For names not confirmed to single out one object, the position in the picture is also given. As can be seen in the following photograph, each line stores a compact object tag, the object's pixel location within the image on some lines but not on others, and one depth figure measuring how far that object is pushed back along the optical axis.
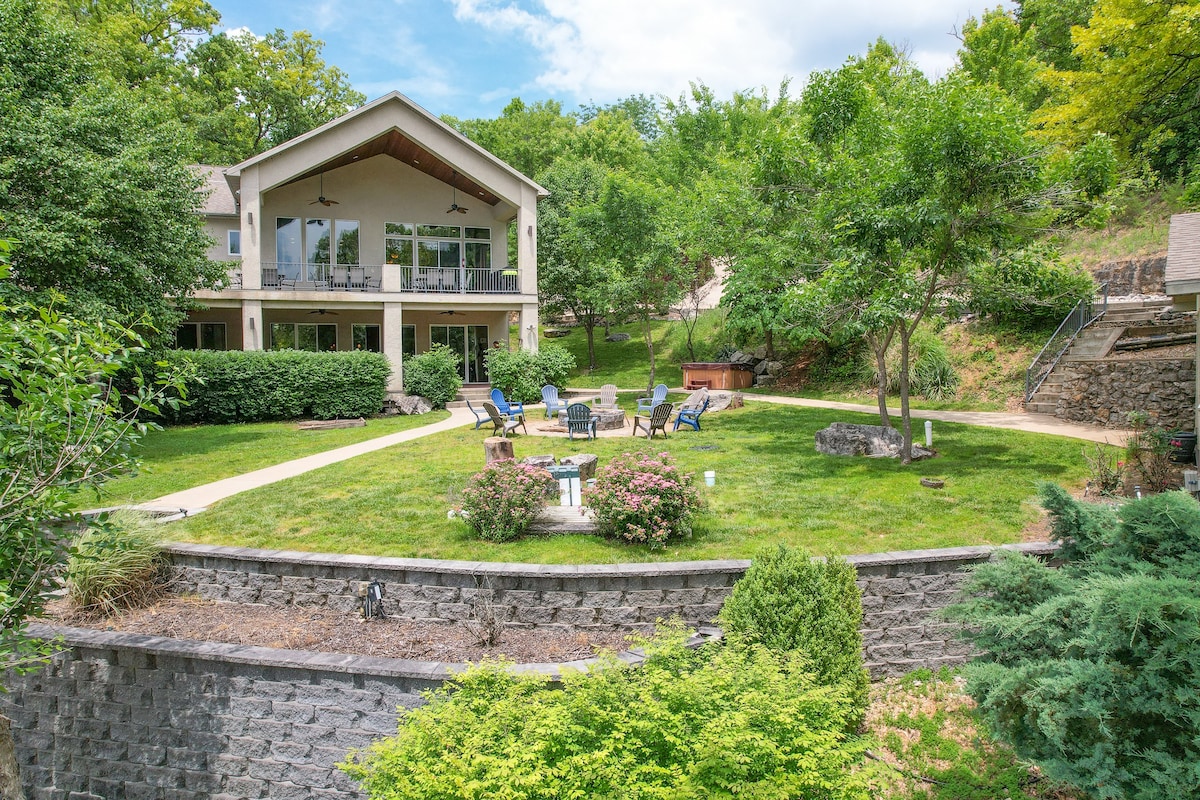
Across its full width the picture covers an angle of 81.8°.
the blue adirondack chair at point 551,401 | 17.02
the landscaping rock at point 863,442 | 11.30
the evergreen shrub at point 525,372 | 19.88
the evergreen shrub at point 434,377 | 19.33
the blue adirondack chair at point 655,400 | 16.22
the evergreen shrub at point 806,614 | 4.99
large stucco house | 19.25
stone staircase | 14.96
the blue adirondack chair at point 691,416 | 14.48
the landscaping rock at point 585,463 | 9.54
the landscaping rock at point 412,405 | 18.34
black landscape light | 6.33
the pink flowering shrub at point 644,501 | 7.00
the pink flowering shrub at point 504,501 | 7.31
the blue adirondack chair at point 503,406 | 15.45
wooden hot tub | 22.48
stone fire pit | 15.27
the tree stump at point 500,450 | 9.41
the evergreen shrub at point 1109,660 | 3.26
